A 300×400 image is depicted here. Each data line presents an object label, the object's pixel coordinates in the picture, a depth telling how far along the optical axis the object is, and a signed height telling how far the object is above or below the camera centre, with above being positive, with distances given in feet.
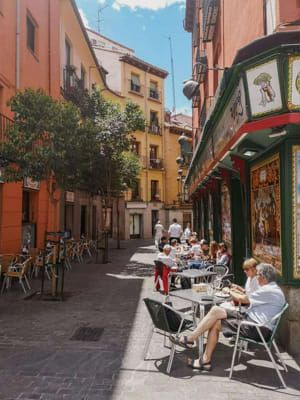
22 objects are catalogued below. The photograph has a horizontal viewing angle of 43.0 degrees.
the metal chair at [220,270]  25.57 -3.39
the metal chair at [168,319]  15.07 -4.04
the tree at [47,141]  29.07 +6.32
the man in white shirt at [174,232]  61.57 -1.87
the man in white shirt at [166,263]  28.63 -3.33
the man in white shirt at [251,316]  14.51 -3.80
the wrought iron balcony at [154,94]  121.52 +40.70
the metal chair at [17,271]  29.76 -4.02
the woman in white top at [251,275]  17.72 -2.56
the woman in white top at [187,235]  63.78 -2.47
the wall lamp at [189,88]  32.35 +11.29
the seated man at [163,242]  42.20 -2.35
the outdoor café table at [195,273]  24.25 -3.50
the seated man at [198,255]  31.99 -3.27
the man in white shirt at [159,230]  68.39 -1.70
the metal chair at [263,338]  14.05 -4.25
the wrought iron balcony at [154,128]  118.73 +29.05
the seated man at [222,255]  28.55 -2.69
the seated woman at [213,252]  34.31 -2.89
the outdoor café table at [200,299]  15.81 -3.45
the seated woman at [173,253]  33.21 -2.91
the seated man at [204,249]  37.01 -2.80
